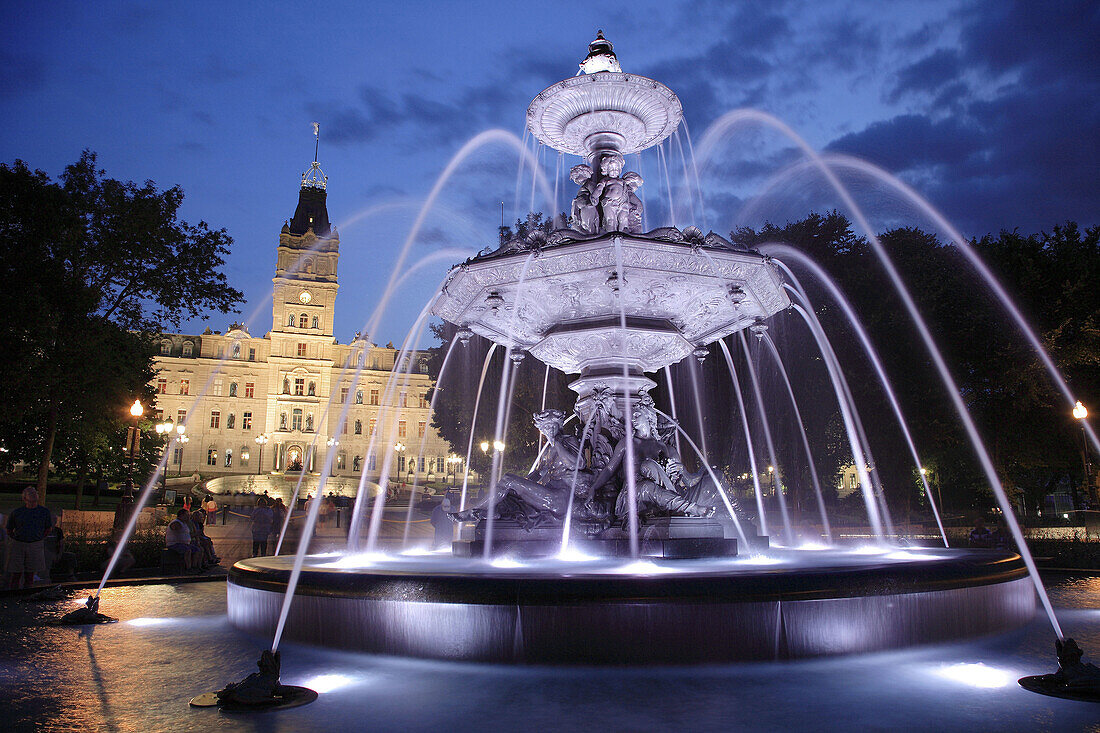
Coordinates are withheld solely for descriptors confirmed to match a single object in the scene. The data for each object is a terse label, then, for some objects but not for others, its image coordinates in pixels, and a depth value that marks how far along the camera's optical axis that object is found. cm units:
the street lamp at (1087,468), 2001
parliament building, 7794
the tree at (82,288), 1830
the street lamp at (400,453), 7475
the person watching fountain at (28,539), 895
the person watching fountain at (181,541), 1191
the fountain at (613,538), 473
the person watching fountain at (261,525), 1498
